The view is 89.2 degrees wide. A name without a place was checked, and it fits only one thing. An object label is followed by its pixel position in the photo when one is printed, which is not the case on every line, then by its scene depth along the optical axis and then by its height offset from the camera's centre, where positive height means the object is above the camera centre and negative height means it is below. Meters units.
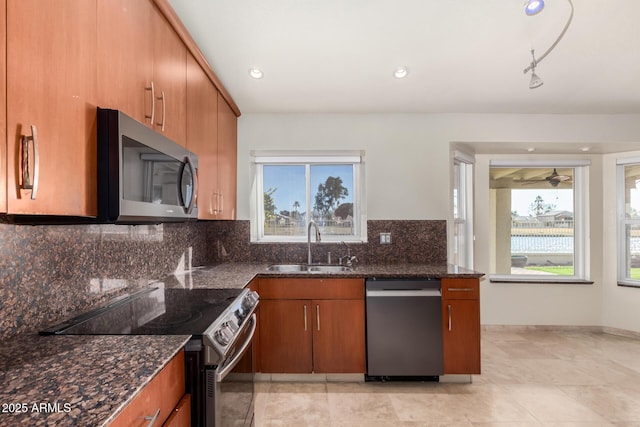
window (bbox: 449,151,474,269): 3.42 +0.05
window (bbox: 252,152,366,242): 3.26 +0.19
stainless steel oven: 1.12 -0.44
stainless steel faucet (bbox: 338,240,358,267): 2.95 -0.38
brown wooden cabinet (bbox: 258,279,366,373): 2.49 -0.85
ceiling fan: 3.71 +0.44
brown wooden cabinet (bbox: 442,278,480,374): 2.46 -0.83
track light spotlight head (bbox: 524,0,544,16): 1.67 +1.10
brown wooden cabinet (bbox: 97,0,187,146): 1.17 +0.66
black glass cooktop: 1.20 -0.42
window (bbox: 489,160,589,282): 3.71 -0.07
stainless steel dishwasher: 2.44 -0.86
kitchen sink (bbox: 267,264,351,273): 2.92 -0.46
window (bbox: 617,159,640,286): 3.46 -0.08
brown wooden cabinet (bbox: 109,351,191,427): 0.78 -0.50
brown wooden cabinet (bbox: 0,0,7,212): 0.75 +0.26
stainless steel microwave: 1.08 +0.17
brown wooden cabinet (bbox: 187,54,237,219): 2.00 +0.54
